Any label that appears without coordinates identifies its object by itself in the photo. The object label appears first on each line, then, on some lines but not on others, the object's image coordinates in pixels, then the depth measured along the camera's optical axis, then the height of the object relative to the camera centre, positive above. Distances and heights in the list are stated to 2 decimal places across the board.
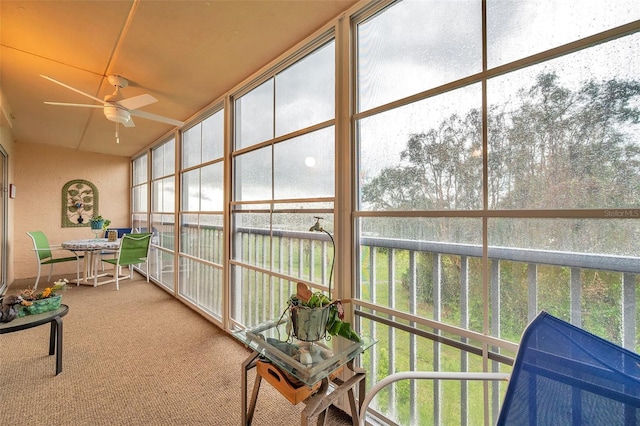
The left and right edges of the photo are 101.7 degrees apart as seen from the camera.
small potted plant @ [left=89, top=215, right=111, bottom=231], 4.71 -0.14
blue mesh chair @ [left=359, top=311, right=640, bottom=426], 0.67 -0.48
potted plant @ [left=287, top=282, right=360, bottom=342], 1.24 -0.50
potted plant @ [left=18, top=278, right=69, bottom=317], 1.97 -0.66
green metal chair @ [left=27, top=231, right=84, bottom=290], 4.18 -0.57
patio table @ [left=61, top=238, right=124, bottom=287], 4.05 -0.55
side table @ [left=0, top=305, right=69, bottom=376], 1.76 -0.76
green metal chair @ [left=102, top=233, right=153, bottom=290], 4.22 -0.60
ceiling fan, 2.39 +1.04
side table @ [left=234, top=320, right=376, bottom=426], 1.09 -0.68
